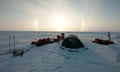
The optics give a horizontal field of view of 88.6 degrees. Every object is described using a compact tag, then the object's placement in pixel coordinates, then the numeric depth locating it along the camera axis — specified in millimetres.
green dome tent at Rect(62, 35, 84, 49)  7771
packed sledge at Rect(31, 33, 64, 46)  9698
